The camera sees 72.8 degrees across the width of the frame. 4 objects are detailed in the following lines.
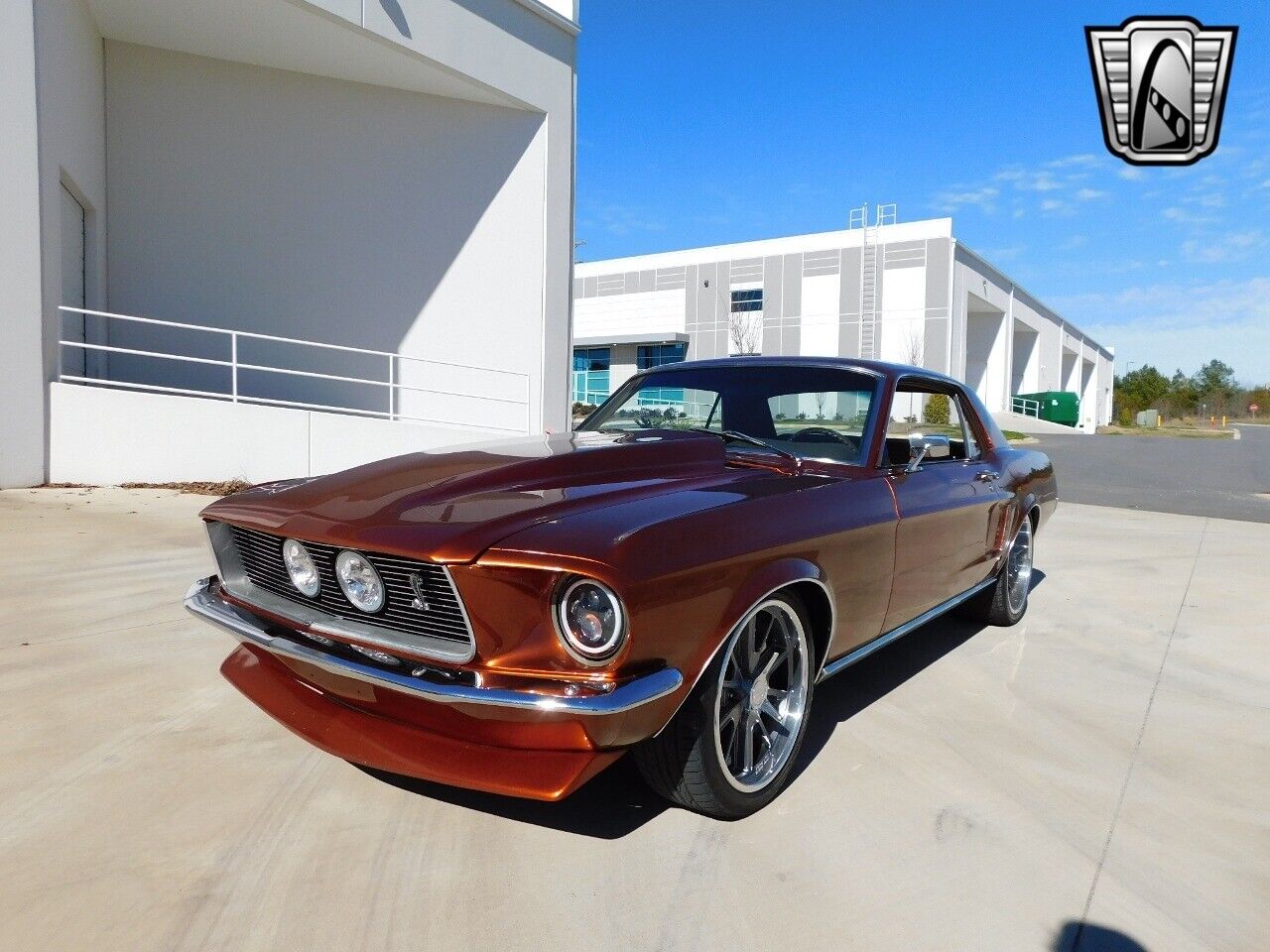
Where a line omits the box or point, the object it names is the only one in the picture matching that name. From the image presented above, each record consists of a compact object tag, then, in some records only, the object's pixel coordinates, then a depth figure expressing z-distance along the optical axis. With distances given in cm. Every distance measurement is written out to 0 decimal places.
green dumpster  4409
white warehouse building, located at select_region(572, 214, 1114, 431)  3809
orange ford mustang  205
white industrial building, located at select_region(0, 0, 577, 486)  920
